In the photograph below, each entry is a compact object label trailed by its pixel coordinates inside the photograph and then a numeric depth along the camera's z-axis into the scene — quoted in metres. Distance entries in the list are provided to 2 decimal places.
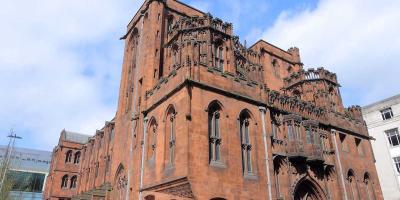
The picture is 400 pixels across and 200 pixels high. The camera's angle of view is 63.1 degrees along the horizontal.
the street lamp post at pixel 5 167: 31.58
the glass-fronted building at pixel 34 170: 63.34
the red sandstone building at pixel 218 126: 19.17
